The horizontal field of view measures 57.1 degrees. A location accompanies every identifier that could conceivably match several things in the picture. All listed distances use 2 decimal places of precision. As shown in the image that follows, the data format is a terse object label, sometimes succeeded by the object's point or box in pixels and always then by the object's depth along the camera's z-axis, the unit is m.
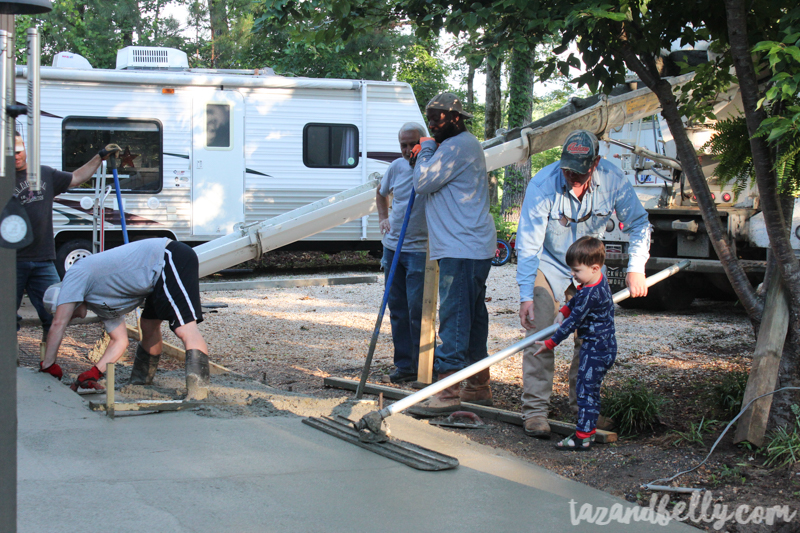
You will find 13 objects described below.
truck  6.46
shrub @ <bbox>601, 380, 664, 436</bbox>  4.37
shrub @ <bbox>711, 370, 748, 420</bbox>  4.38
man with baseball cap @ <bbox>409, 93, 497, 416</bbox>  4.72
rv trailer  11.77
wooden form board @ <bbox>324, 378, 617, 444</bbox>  4.17
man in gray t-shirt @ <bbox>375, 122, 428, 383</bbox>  5.69
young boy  4.00
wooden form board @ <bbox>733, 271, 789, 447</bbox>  3.81
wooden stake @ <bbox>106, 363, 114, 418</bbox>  4.34
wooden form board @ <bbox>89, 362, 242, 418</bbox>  4.35
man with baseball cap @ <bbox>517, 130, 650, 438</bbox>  4.41
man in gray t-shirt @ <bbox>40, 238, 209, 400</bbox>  4.72
